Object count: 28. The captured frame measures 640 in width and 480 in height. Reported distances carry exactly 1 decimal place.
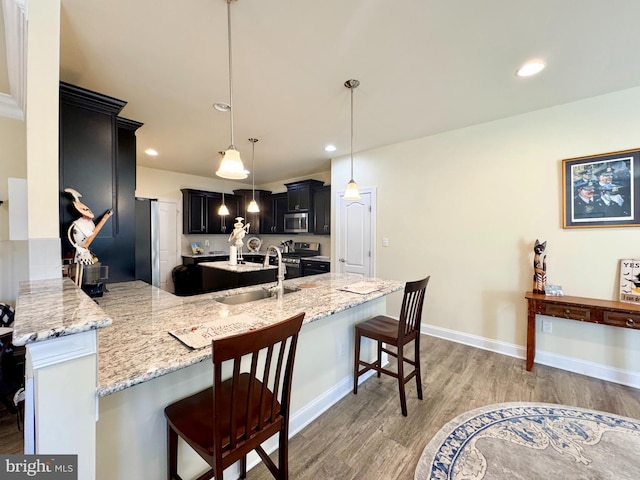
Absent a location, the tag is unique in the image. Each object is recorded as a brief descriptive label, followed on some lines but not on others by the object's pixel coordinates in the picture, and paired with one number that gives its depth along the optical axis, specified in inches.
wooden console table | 86.8
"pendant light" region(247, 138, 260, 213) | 145.9
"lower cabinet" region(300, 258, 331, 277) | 194.5
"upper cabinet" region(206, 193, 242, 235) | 236.5
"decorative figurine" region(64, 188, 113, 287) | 69.7
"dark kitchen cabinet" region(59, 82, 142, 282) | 73.9
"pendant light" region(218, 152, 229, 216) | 181.6
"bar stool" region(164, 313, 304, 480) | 37.7
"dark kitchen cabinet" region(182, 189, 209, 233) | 225.1
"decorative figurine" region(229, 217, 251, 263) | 154.9
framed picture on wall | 94.0
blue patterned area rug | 59.9
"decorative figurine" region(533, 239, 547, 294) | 106.0
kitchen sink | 78.8
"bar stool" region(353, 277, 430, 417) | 79.0
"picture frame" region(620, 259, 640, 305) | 92.4
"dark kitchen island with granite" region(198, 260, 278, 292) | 149.0
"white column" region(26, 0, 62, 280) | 51.6
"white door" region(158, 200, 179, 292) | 215.6
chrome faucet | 88.4
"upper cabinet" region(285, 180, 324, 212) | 210.5
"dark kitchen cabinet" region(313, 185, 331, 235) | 201.6
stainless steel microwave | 215.8
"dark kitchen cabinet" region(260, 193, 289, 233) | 238.1
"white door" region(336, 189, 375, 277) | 164.1
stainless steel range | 206.7
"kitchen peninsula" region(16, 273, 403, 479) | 30.6
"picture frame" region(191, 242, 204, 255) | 229.8
